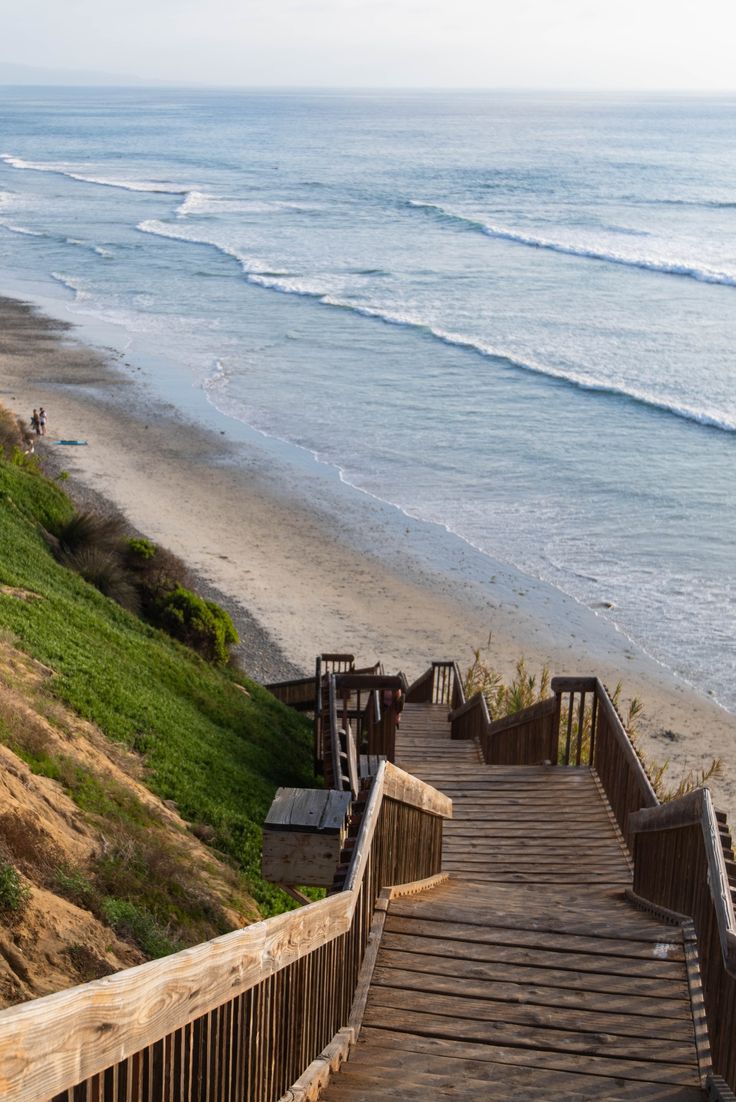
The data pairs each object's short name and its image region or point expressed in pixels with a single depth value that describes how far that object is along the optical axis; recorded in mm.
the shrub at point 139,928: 6273
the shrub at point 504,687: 17156
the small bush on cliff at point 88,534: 17375
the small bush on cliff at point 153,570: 17562
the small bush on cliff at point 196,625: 16719
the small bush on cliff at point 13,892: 5621
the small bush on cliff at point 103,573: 16578
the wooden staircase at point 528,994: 4570
